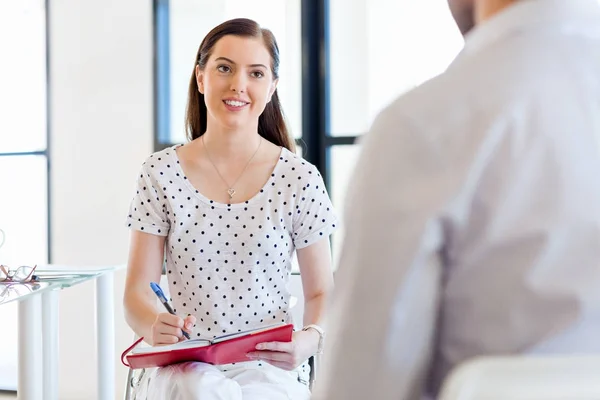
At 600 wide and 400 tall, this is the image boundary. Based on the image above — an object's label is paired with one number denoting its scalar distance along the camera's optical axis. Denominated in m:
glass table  2.17
